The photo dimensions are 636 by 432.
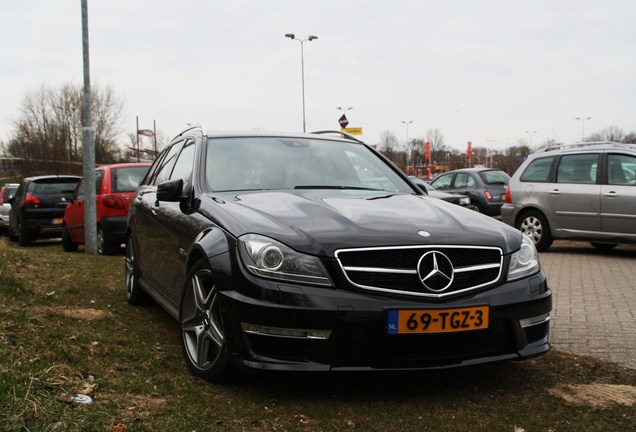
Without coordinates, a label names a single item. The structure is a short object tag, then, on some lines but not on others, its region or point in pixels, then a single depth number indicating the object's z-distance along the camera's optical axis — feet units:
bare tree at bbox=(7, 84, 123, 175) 171.42
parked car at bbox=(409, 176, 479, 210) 38.68
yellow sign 102.11
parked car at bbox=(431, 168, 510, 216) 61.31
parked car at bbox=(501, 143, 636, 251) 33.81
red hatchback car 36.60
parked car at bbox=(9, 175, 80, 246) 52.44
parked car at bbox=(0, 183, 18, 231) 72.79
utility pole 37.99
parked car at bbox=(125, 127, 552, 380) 11.07
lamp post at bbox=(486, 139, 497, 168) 269.23
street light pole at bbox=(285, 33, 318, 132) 124.45
